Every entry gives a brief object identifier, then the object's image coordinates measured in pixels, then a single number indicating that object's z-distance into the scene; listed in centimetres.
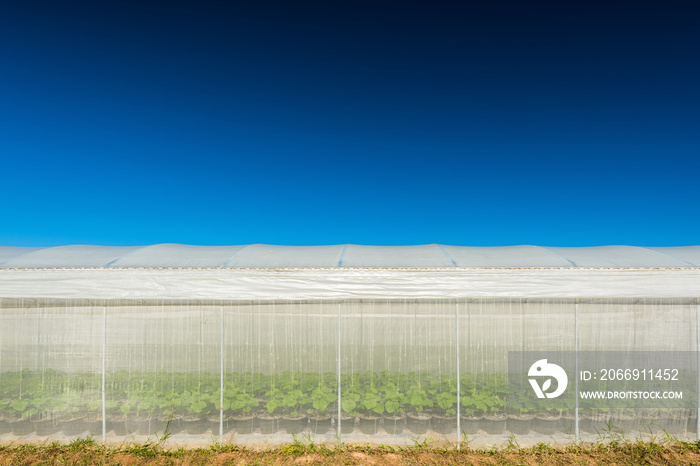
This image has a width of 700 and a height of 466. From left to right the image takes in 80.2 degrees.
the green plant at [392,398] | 534
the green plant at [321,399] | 534
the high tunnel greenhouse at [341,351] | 524
